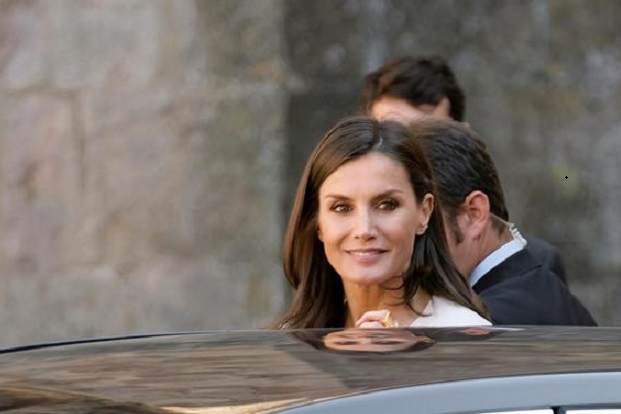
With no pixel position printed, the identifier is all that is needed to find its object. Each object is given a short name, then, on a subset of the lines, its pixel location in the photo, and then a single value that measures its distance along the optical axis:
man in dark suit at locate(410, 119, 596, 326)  9.50
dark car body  5.31
